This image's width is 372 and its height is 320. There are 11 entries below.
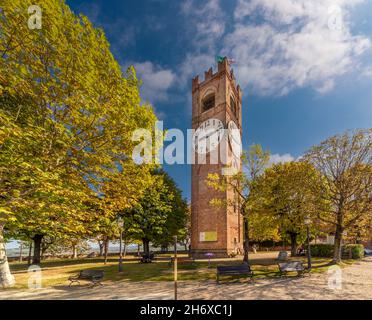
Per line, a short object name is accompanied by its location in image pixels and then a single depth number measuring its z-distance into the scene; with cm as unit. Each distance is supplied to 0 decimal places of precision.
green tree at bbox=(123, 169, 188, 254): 2881
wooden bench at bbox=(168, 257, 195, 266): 2023
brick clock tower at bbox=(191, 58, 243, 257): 3053
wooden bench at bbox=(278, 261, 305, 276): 1345
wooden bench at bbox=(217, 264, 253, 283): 1234
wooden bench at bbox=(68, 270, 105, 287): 1240
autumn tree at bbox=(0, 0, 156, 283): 872
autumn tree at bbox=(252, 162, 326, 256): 1900
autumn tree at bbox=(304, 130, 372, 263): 1834
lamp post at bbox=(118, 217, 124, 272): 1709
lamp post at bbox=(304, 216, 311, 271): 1630
